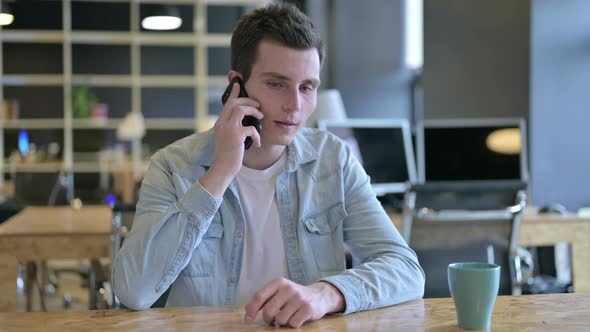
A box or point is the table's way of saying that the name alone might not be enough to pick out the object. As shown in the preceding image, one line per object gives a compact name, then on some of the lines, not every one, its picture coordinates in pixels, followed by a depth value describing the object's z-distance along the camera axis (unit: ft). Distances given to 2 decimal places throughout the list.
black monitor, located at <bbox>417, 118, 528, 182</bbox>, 12.95
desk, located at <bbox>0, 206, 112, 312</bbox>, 9.71
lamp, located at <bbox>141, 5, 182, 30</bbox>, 19.99
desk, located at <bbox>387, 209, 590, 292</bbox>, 11.39
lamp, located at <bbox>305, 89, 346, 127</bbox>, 14.92
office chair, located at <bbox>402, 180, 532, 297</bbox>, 9.45
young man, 4.99
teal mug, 3.85
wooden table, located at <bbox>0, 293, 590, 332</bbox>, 3.94
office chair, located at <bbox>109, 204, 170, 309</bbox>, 8.76
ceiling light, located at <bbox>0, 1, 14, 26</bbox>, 14.57
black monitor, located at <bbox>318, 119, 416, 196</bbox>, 12.80
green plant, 28.71
